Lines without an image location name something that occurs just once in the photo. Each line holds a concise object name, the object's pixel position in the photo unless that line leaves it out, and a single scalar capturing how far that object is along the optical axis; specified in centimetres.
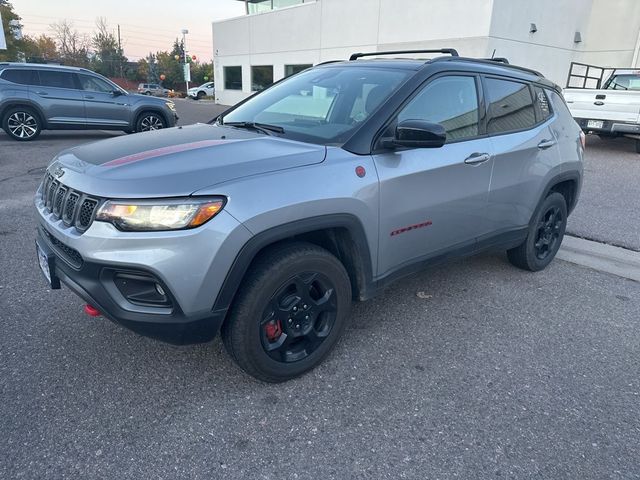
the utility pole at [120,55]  7506
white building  1625
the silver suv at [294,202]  216
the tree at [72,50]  6606
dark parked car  1095
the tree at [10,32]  4522
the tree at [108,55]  7350
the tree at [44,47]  5734
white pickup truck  1059
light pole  4356
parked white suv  4288
